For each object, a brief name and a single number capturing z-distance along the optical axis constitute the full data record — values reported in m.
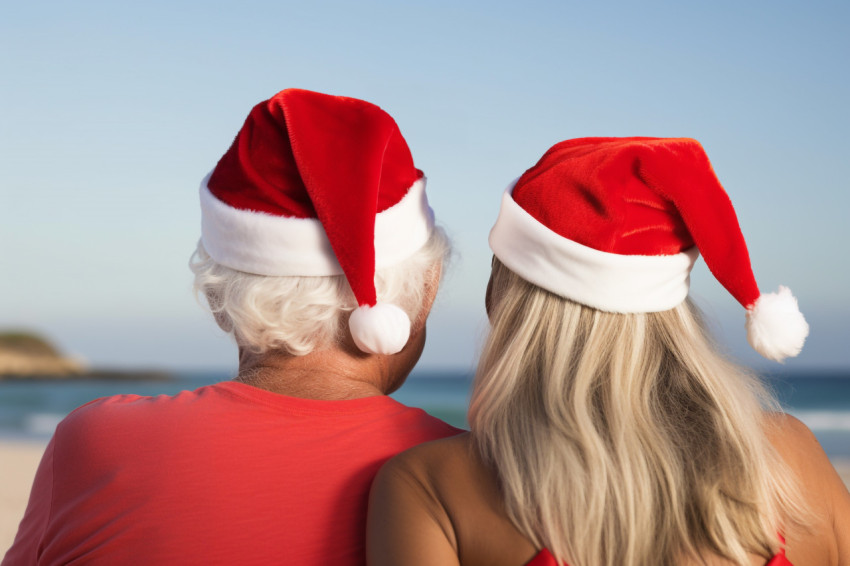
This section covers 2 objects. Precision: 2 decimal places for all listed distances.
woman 1.51
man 1.79
